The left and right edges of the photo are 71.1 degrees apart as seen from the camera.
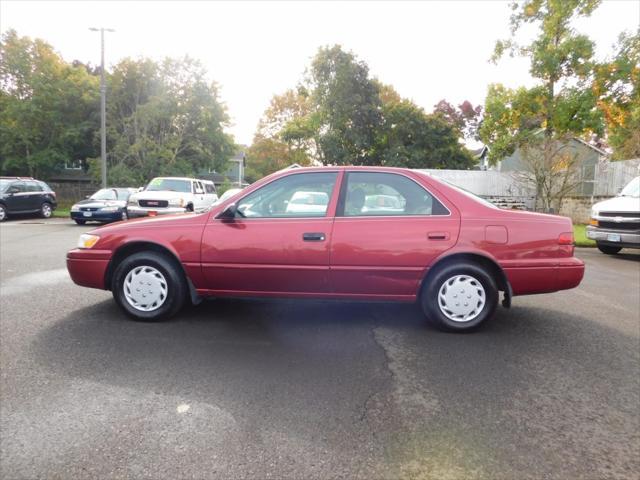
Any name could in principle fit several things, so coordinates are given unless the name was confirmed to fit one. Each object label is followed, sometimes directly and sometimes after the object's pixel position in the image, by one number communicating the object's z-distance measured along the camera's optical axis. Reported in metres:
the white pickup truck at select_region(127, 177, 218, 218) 13.83
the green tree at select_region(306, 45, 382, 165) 35.47
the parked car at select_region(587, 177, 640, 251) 9.56
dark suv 18.16
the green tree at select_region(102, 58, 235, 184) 29.42
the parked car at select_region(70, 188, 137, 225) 16.86
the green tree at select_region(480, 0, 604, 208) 18.86
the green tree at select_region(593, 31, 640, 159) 19.98
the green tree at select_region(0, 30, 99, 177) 30.56
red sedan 4.11
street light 21.83
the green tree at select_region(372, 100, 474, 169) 35.06
